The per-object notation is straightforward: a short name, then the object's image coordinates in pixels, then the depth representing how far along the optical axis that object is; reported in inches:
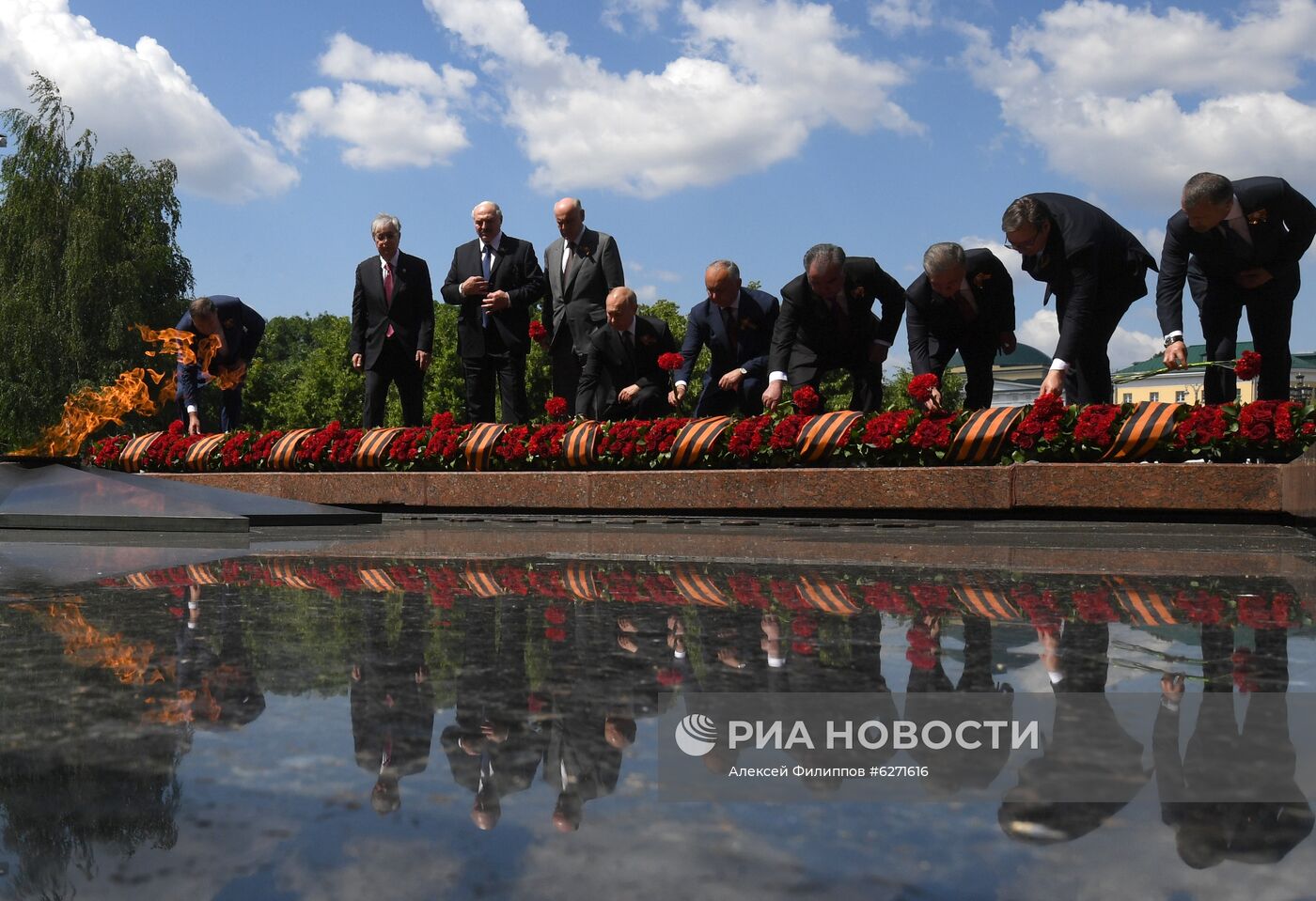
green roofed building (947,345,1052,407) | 3747.5
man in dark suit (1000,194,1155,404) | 303.7
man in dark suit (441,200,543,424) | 435.2
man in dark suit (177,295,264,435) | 493.7
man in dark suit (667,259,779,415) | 417.7
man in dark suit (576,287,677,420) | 414.6
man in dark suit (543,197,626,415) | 428.5
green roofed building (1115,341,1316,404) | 3432.6
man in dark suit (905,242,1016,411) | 345.7
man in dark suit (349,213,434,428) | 456.1
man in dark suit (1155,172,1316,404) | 300.2
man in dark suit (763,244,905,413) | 360.8
